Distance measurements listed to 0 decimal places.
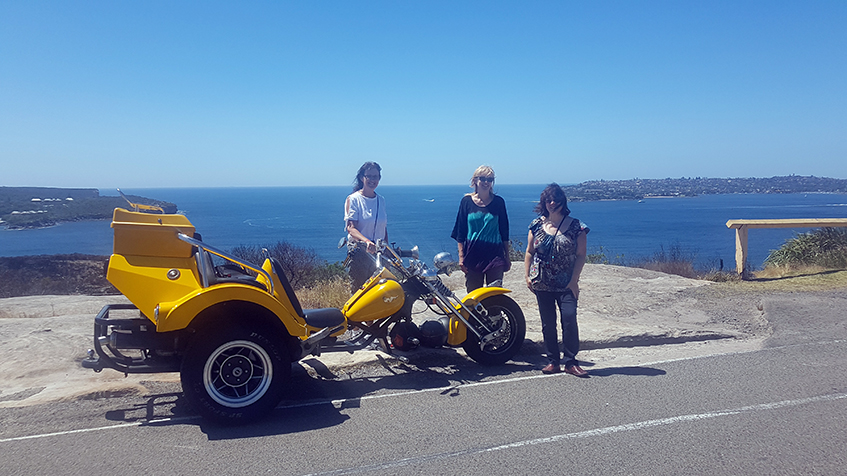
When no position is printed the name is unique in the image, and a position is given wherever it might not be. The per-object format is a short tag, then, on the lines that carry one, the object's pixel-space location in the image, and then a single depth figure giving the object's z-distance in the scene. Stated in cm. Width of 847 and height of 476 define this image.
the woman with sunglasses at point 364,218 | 672
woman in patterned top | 604
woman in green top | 682
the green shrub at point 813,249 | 1412
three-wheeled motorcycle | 459
